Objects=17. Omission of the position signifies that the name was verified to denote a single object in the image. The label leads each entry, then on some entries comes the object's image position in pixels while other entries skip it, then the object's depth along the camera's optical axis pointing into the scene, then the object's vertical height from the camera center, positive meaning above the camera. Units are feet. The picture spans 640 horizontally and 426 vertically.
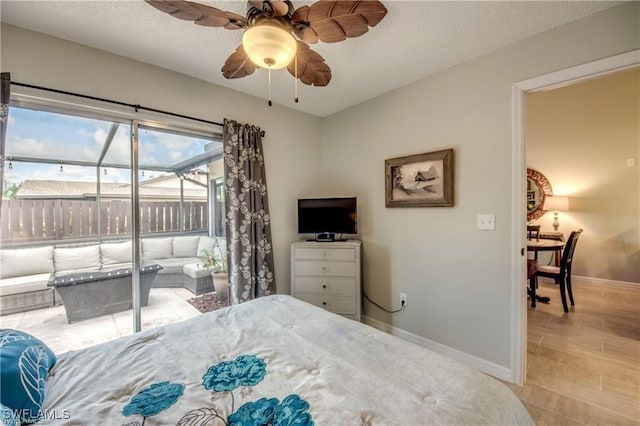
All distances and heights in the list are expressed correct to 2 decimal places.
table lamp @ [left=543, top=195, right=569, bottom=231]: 14.93 +0.17
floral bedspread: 2.85 -2.17
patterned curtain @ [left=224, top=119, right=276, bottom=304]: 8.54 -0.12
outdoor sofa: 6.57 -1.37
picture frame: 7.72 +0.94
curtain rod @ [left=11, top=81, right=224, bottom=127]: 5.82 +2.85
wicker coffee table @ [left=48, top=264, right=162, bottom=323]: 7.19 -2.13
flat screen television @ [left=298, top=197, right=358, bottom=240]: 9.72 -0.19
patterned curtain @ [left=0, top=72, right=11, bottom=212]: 5.42 +2.20
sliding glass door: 6.33 -0.27
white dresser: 9.17 -2.25
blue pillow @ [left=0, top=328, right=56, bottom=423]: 2.76 -1.83
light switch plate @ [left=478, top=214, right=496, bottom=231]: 6.97 -0.35
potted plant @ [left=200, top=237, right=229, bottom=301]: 8.94 -1.82
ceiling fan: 3.92 +3.02
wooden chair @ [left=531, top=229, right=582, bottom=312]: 10.89 -2.67
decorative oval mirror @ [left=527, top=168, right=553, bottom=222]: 16.11 +0.99
